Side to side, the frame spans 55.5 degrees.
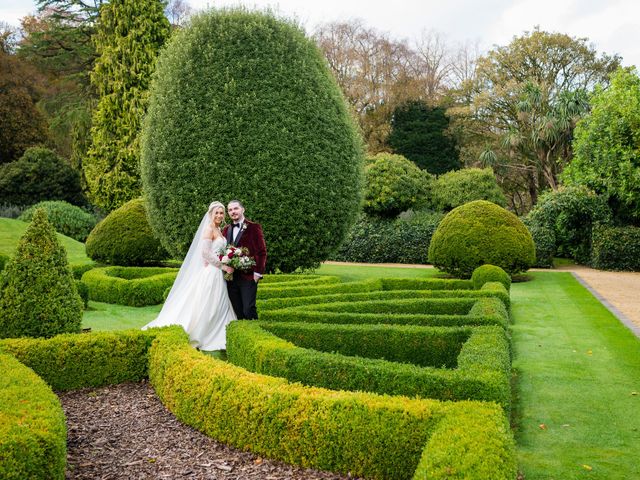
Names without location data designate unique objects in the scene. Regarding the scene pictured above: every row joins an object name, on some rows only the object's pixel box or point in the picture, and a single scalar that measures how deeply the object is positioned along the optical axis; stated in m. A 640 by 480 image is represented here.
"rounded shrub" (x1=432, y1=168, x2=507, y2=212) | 28.80
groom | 8.02
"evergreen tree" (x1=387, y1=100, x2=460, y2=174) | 38.94
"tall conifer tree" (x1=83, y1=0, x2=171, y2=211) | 25.20
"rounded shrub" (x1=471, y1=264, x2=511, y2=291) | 12.60
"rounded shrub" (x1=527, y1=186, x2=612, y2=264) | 22.86
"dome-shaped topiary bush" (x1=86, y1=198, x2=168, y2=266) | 16.30
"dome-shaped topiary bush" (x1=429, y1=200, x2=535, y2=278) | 16.33
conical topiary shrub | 6.82
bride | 8.07
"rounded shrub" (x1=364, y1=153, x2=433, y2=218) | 27.42
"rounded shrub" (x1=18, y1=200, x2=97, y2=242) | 24.48
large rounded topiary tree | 12.28
